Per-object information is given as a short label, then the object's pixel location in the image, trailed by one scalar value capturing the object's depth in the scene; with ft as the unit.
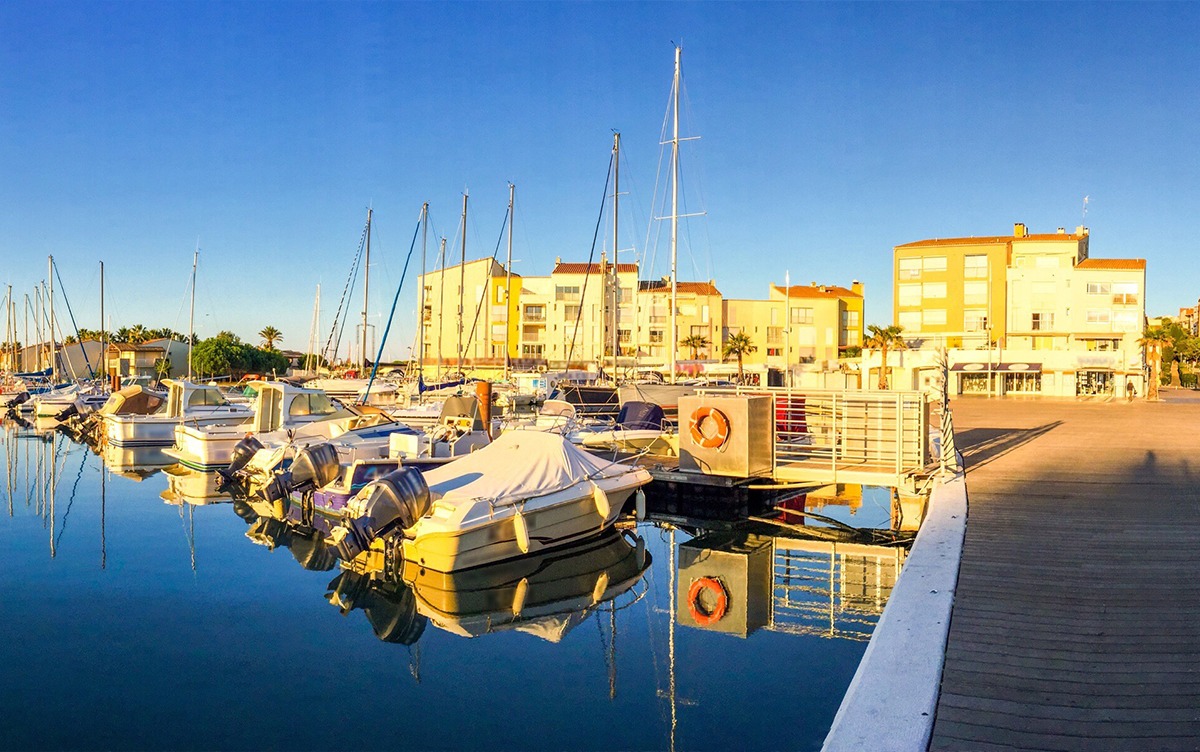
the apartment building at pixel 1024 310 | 188.75
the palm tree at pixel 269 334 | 366.63
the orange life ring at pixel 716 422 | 57.26
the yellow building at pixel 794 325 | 294.87
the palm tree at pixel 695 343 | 283.59
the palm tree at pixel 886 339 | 227.81
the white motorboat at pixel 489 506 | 41.96
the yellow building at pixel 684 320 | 282.36
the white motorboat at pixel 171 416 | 104.74
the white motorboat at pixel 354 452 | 57.72
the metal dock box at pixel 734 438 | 56.39
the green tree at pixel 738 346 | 274.36
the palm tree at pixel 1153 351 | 165.55
